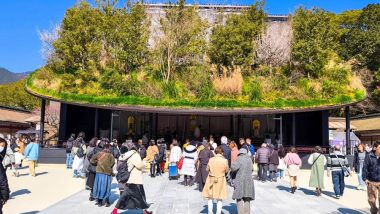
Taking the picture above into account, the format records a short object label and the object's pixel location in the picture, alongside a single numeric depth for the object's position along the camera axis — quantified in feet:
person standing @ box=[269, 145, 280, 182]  43.32
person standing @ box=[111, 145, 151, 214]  24.00
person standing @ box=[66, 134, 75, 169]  55.21
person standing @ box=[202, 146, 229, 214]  24.56
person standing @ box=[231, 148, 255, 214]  23.44
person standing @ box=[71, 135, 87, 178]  44.60
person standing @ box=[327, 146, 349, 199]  34.86
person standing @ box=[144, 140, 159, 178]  44.96
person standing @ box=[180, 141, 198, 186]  38.37
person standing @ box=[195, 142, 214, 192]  34.45
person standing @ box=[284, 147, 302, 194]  36.81
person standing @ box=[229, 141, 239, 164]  38.58
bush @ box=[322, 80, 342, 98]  70.18
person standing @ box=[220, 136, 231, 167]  38.74
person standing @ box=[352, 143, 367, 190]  41.71
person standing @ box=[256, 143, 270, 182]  42.63
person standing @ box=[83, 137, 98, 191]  30.19
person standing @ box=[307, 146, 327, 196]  35.97
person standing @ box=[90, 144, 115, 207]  27.81
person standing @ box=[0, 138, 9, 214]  19.40
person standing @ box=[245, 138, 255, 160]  47.22
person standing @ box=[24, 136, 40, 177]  43.96
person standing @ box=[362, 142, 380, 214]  23.89
